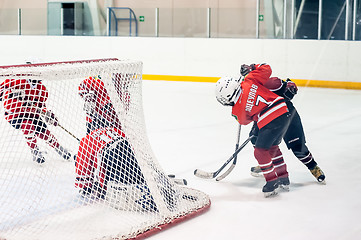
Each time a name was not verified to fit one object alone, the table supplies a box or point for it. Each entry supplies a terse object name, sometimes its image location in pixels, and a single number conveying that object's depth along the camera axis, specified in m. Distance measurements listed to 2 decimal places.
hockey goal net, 5.66
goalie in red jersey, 5.91
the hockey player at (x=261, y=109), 6.60
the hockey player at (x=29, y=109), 5.87
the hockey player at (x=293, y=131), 7.11
